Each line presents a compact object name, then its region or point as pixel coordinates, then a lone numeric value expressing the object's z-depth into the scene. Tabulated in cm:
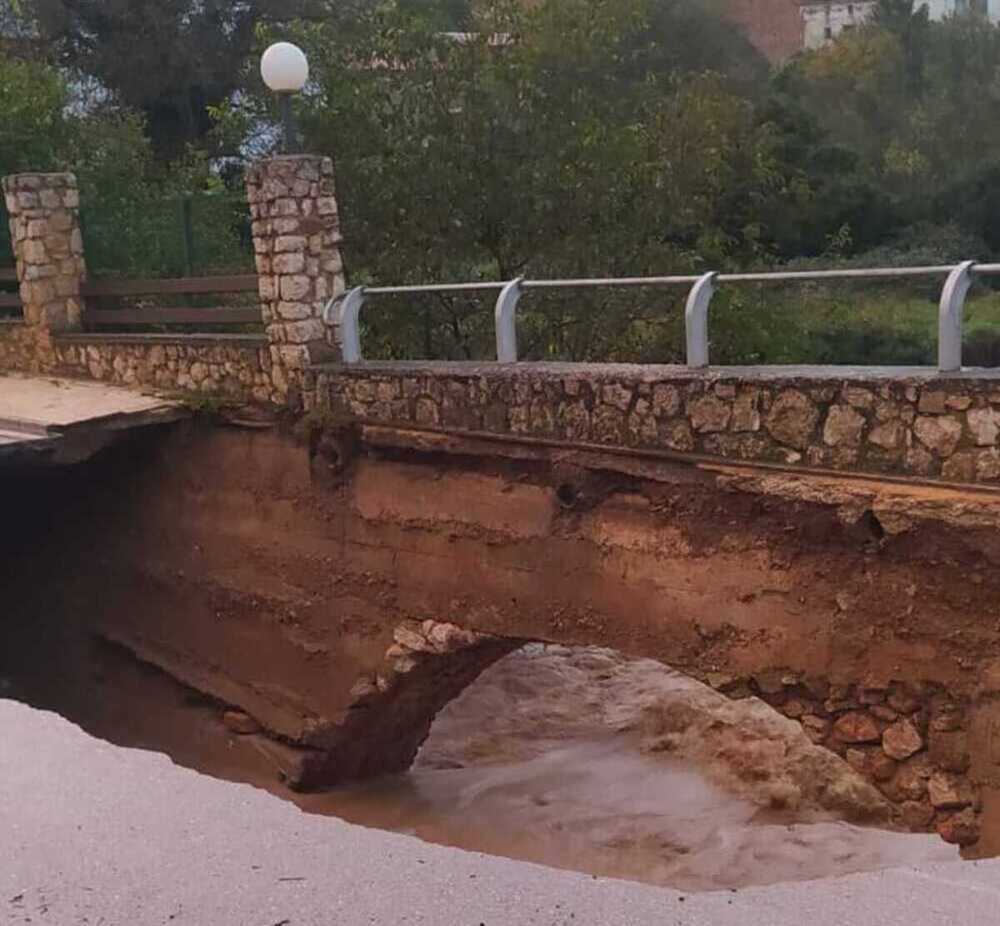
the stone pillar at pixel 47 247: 1106
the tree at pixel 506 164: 1131
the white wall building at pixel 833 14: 4325
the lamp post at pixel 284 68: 814
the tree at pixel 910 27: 3409
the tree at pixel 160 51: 1748
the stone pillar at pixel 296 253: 859
